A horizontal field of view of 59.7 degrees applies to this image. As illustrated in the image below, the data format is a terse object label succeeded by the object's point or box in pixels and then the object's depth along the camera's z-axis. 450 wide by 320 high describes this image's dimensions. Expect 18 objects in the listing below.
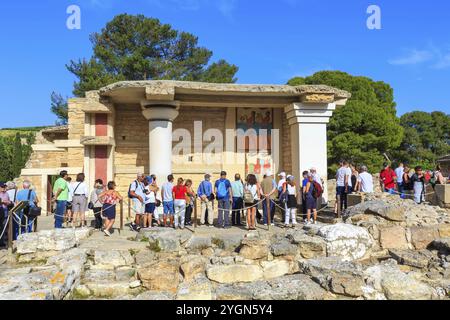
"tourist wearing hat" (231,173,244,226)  9.31
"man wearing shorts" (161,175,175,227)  8.94
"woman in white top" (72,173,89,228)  8.84
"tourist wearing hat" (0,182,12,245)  8.03
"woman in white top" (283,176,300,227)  9.16
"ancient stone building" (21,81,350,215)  11.08
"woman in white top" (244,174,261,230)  9.00
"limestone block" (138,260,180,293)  6.06
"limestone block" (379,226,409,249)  7.93
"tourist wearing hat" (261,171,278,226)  9.45
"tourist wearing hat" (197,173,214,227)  9.33
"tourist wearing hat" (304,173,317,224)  9.34
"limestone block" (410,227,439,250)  8.04
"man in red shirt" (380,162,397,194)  11.16
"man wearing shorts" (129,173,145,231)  8.94
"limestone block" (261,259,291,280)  6.98
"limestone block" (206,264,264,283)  6.63
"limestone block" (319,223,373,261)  7.41
